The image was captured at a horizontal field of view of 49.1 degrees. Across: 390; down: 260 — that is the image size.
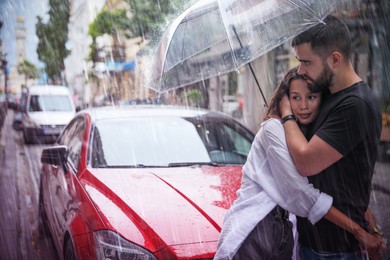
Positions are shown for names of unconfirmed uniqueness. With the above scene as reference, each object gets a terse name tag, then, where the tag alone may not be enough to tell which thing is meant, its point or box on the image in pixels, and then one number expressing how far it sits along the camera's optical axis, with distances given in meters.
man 1.72
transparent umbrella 2.48
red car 2.51
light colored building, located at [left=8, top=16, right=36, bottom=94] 81.75
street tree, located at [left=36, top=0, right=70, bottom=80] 37.62
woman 1.79
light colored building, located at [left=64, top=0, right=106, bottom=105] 42.91
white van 13.16
